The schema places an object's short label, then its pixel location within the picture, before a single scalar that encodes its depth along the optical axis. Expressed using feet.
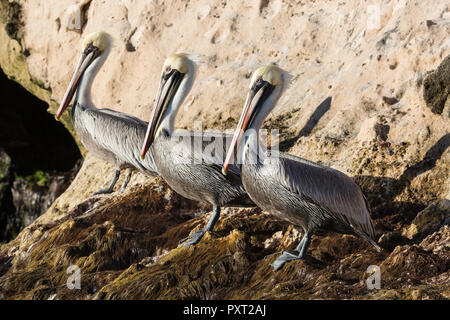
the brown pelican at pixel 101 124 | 29.32
